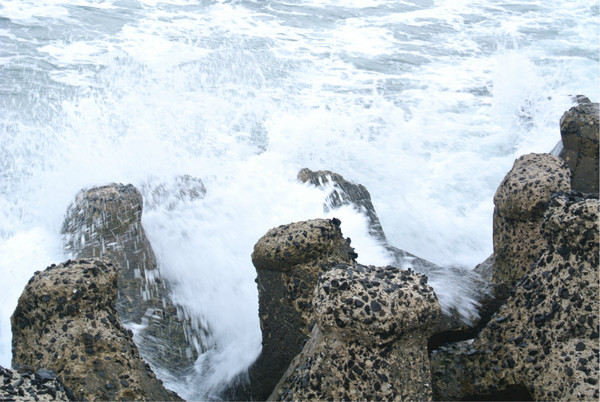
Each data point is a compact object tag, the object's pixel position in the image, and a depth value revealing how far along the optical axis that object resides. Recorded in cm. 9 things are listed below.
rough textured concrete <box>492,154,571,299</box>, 309
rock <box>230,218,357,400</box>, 281
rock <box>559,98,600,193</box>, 395
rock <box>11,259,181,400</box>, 229
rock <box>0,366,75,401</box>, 177
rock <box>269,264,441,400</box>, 204
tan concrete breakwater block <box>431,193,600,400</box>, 215
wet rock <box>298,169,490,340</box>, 309
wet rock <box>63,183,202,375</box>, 343
